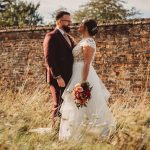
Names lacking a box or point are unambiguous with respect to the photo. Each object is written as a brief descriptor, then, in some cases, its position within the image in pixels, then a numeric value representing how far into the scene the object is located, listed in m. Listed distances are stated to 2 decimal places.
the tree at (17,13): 37.56
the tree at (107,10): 38.34
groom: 6.34
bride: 6.16
